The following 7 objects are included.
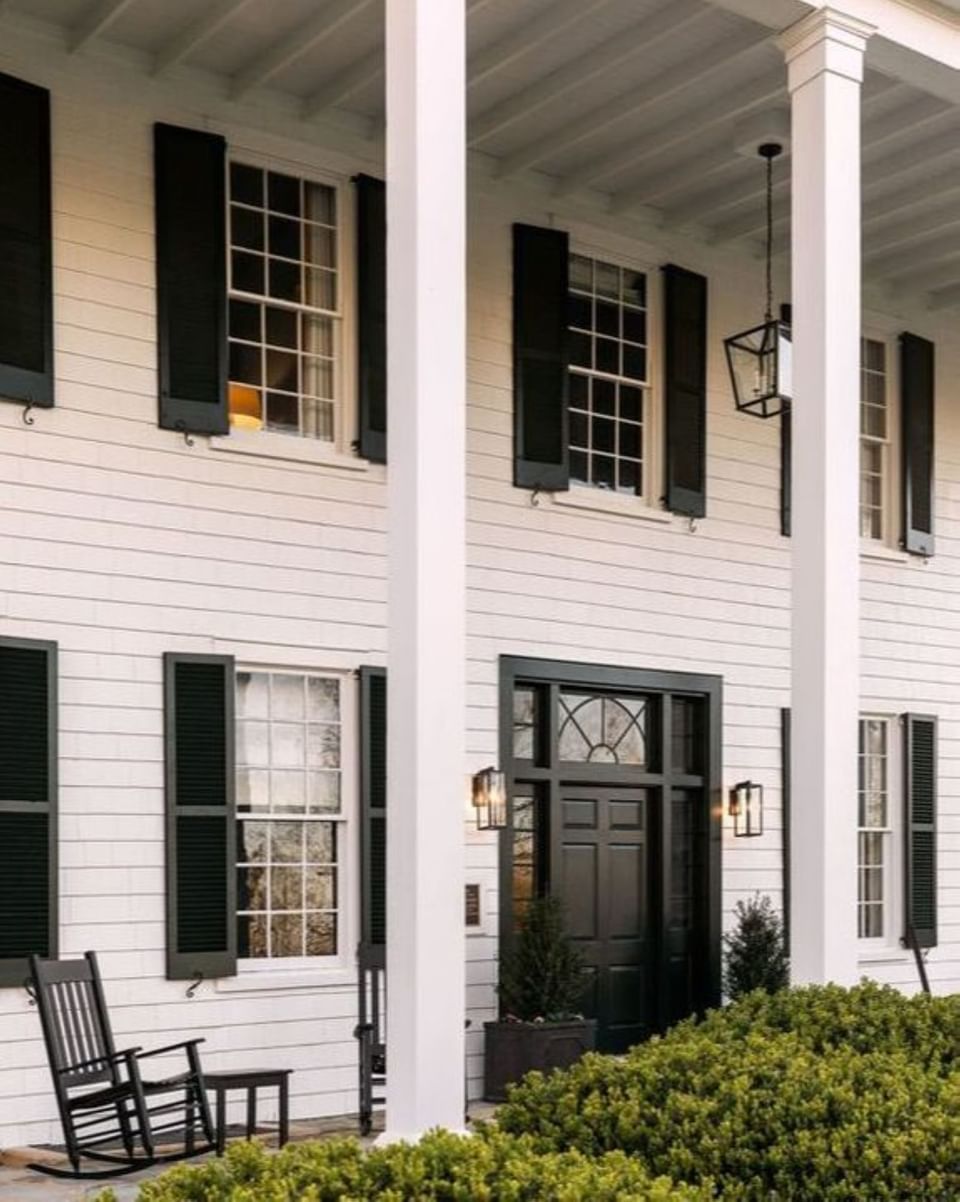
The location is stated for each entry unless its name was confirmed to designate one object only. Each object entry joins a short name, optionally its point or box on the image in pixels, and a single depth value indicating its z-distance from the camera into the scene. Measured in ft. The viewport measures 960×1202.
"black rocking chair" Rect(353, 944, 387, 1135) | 26.81
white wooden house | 22.81
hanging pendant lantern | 30.40
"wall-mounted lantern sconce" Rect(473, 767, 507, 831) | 31.30
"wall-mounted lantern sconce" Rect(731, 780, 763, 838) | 35.83
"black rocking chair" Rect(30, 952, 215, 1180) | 21.47
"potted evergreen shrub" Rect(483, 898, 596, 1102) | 30.32
